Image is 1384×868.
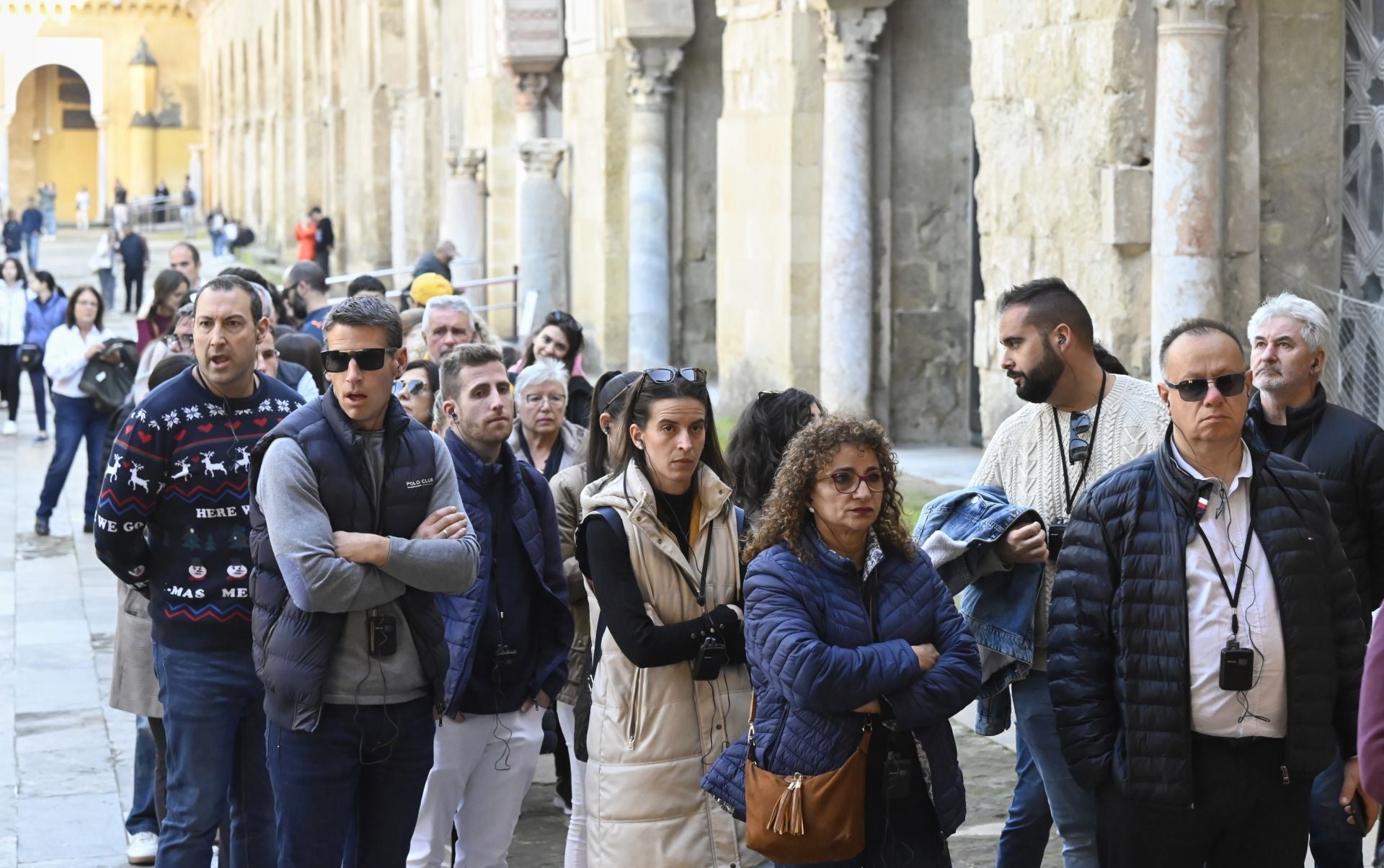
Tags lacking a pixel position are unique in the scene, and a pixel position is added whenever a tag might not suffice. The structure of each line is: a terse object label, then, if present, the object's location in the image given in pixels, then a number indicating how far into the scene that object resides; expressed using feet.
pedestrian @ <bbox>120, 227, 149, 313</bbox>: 100.12
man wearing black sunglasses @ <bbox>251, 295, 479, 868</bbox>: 13.94
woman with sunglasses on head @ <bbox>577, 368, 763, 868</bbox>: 14.65
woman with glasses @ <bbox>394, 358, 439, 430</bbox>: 21.84
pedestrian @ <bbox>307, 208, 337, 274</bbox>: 106.42
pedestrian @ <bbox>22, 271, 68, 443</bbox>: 54.75
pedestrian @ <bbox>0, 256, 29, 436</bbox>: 55.42
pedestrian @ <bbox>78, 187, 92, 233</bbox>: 186.70
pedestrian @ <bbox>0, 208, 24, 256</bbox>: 132.05
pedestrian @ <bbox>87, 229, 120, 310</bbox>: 99.96
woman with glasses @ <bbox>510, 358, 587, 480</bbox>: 19.95
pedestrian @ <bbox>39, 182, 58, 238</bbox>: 181.27
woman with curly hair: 13.08
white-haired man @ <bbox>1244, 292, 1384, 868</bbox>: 15.88
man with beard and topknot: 14.89
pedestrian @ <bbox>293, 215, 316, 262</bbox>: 103.40
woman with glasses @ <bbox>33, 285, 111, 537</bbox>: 40.93
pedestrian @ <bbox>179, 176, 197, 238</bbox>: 175.63
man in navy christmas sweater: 15.70
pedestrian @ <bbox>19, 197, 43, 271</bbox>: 140.56
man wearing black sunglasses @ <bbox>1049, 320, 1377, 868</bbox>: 12.78
